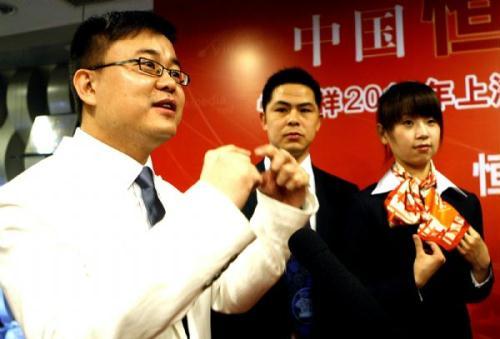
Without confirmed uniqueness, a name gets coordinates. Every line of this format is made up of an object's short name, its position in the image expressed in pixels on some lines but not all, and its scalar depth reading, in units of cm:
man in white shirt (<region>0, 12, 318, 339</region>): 67
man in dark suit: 155
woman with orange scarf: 142
